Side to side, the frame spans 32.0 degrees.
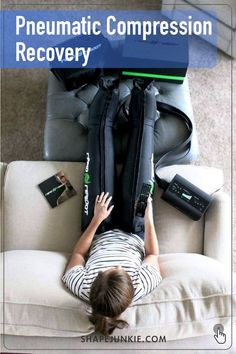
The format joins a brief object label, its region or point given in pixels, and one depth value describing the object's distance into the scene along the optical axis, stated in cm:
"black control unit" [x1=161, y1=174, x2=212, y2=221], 130
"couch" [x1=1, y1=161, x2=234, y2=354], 108
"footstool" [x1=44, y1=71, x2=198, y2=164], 145
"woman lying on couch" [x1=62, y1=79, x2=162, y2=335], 117
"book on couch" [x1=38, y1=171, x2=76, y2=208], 135
